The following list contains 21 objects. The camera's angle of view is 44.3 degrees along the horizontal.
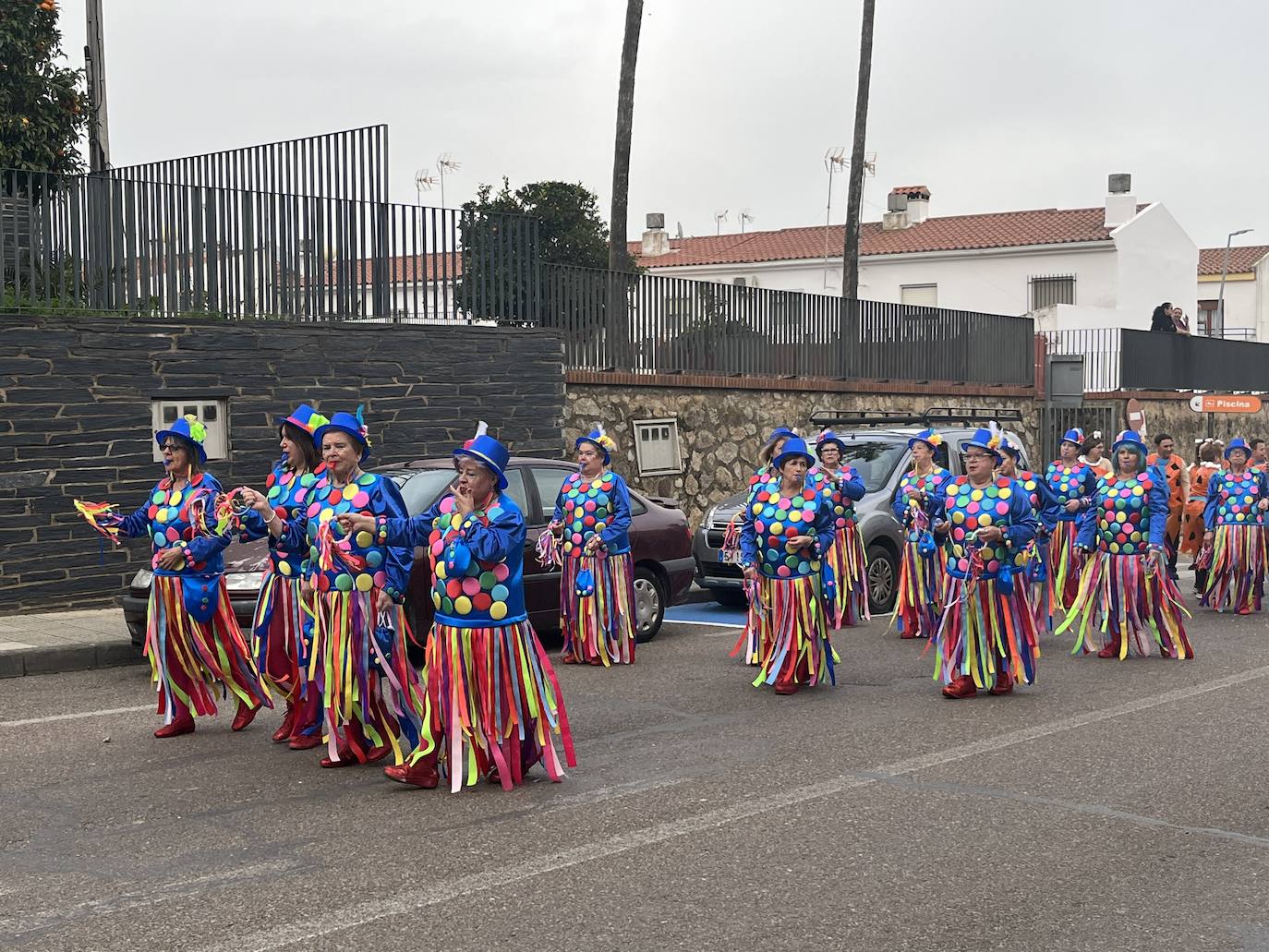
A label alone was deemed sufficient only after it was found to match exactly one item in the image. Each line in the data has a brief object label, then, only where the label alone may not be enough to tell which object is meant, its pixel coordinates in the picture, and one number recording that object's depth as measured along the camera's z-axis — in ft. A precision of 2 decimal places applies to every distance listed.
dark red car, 34.71
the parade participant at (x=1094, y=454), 47.52
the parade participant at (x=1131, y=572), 37.78
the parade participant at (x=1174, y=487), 57.31
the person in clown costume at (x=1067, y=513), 44.32
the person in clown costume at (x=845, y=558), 43.52
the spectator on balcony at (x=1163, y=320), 113.39
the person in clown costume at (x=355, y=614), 24.07
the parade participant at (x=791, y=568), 31.76
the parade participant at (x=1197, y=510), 58.54
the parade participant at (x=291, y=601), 25.53
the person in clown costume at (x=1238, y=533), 48.85
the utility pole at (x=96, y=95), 53.11
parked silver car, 48.60
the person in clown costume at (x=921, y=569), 42.06
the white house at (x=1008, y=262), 154.51
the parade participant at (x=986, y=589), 31.22
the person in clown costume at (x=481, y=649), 22.47
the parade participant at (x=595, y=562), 37.06
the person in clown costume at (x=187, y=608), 26.78
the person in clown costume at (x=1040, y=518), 33.45
